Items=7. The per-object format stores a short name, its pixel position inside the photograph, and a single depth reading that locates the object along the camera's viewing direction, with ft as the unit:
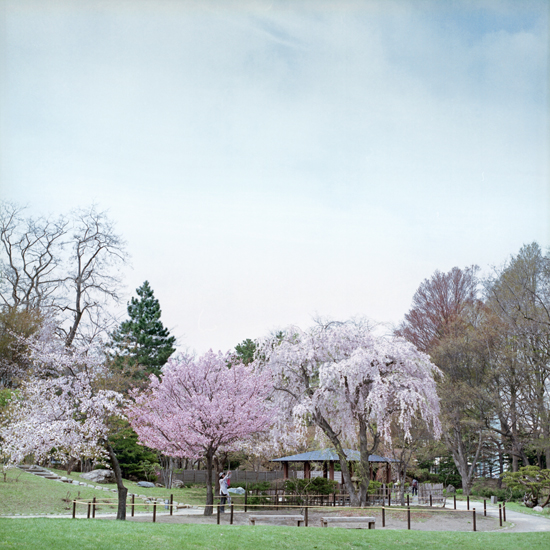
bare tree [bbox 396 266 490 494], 90.43
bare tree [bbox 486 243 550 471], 85.25
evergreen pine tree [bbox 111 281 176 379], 108.06
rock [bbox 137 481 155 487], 87.15
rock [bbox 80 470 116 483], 80.32
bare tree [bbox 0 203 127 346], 99.91
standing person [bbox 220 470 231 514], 61.41
